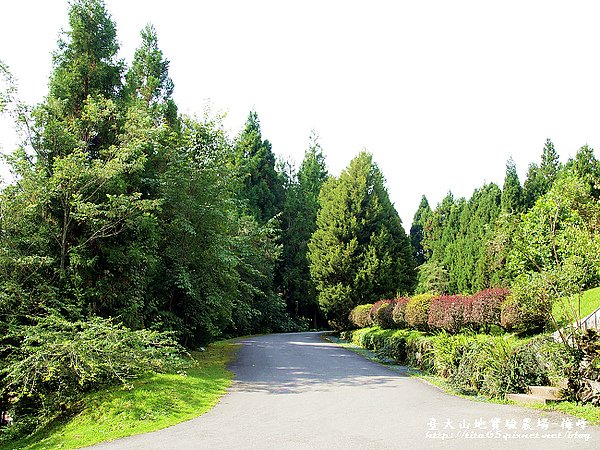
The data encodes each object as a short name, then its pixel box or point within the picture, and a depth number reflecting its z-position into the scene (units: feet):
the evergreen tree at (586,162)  76.67
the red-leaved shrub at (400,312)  62.66
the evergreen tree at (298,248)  145.07
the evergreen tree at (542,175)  98.59
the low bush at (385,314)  69.12
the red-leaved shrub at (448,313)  48.70
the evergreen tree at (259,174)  142.51
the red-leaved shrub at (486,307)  43.86
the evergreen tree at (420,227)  193.98
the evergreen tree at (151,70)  79.00
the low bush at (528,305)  34.12
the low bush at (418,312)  55.93
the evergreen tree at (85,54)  53.06
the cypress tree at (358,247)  98.12
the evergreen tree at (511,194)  96.27
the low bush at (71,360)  35.04
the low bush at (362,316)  83.10
